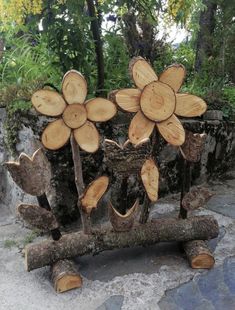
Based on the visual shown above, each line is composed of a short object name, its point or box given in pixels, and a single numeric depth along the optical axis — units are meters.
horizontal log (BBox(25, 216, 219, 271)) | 2.39
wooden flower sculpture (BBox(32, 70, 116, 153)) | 2.22
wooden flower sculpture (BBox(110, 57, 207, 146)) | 2.27
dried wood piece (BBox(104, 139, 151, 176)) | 2.38
